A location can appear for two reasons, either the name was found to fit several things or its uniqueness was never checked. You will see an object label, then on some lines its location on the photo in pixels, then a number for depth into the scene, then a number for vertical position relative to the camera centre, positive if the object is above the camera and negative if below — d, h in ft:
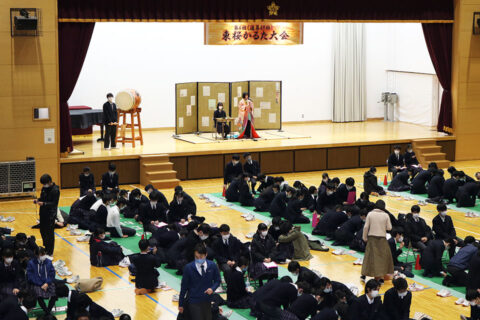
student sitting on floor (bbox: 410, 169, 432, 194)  75.46 -9.58
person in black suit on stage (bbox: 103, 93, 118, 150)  83.66 -4.71
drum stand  85.33 -5.69
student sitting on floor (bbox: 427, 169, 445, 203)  72.78 -9.84
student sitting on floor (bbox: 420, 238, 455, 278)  51.49 -11.26
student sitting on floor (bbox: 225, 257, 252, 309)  45.77 -11.74
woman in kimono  91.71 -4.83
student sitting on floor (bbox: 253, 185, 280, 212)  69.15 -10.39
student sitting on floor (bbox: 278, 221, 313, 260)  53.98 -10.79
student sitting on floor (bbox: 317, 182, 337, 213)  66.13 -9.91
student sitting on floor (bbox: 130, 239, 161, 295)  48.21 -11.32
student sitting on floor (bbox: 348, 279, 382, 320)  40.73 -11.24
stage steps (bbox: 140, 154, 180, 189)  79.00 -9.23
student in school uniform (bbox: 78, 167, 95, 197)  68.90 -8.90
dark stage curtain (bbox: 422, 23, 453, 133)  92.53 +2.46
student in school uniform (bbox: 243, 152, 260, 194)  76.43 -8.50
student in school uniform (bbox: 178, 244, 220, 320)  37.93 -9.63
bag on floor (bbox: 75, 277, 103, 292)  48.85 -12.32
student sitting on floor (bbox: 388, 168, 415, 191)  77.36 -9.95
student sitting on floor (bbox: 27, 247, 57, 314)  44.34 -10.76
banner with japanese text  99.25 +4.99
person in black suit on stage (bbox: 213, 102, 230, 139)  91.97 -4.52
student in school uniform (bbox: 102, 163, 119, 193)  71.20 -8.96
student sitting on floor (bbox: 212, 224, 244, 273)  50.29 -10.48
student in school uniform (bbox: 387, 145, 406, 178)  80.79 -8.35
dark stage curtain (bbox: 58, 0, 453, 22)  78.48 +6.63
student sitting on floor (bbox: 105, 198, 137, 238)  60.32 -11.10
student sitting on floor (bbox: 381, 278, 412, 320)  41.32 -11.36
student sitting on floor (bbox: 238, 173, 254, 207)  71.36 -10.07
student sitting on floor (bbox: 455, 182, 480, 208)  70.44 -9.98
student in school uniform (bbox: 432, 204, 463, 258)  55.81 -10.03
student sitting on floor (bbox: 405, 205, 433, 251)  55.62 -10.28
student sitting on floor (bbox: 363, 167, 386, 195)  75.10 -9.95
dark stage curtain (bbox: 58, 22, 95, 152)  78.28 +1.50
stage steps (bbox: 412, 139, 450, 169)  90.27 -8.46
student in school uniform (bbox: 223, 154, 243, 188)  75.41 -8.61
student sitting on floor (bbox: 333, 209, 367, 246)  58.08 -10.70
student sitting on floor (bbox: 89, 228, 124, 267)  53.83 -11.49
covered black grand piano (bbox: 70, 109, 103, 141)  89.04 -4.68
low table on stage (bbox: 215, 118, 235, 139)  91.04 -4.99
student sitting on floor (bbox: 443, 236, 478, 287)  49.11 -11.19
